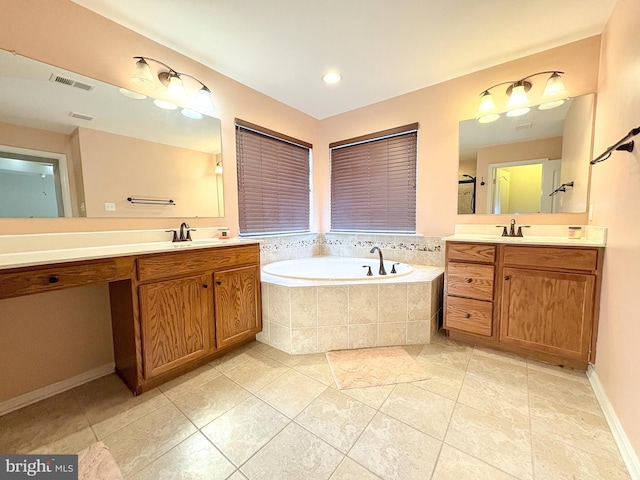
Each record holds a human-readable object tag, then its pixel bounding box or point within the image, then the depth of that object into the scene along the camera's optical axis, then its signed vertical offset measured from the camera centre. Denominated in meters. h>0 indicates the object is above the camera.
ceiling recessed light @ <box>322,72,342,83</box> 2.28 +1.35
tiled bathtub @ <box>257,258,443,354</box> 1.94 -0.72
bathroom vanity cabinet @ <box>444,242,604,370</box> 1.61 -0.55
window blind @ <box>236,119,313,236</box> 2.52 +0.47
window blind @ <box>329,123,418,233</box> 2.72 +0.48
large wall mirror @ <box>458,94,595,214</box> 1.93 +0.51
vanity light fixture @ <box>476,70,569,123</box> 1.93 +1.00
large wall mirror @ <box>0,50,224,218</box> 1.37 +0.48
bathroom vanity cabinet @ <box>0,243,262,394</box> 1.26 -0.50
